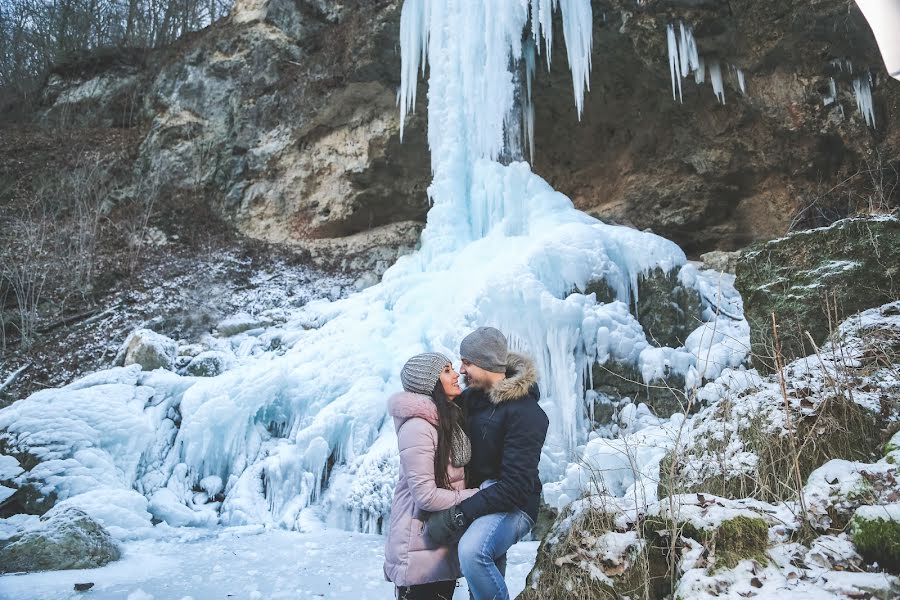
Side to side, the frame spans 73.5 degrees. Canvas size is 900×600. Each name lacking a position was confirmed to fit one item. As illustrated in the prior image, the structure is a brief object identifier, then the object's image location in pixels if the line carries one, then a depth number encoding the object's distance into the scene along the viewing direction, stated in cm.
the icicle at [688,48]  734
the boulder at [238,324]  786
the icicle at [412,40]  853
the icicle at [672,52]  739
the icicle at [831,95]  717
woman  179
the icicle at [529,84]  843
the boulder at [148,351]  650
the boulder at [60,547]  347
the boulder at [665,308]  562
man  176
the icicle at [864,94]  699
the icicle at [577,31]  759
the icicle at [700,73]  757
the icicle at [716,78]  764
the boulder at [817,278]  373
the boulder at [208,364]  651
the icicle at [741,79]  758
